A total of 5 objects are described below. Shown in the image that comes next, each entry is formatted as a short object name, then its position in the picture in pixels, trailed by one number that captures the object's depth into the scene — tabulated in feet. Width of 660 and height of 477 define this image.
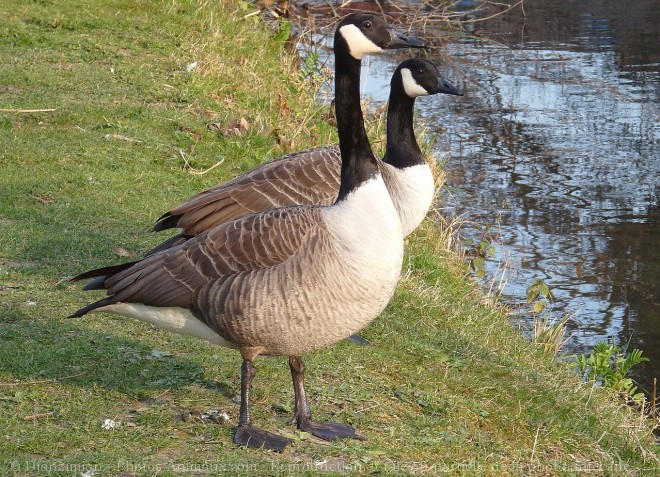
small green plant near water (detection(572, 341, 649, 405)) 43.86
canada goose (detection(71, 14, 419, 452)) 28.37
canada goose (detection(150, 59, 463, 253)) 39.22
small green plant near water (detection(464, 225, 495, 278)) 54.95
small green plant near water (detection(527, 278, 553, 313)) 51.29
